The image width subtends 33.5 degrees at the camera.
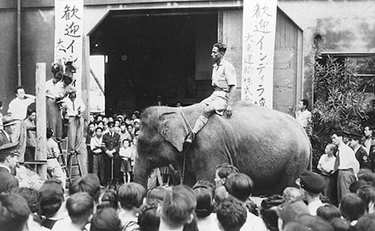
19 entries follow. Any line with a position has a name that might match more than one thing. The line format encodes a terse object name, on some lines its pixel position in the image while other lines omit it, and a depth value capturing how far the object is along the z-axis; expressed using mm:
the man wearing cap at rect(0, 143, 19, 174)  7674
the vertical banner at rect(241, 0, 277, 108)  15500
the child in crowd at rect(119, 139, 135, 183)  16219
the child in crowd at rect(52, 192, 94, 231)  4668
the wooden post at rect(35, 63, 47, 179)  10062
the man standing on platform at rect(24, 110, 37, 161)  11250
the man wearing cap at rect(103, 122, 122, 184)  16250
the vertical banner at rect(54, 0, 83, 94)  16703
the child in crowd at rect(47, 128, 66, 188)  11023
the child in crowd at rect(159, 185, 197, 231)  4254
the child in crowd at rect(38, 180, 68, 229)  5062
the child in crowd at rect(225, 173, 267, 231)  5551
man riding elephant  9664
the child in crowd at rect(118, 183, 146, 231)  5223
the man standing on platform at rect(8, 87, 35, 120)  14625
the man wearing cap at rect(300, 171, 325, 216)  5941
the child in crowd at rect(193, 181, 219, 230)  5094
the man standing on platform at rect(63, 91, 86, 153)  11320
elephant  9773
